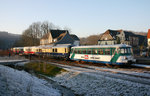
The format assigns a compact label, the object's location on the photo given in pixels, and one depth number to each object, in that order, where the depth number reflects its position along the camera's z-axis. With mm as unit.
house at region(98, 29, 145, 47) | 57922
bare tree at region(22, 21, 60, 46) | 78688
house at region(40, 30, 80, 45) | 58075
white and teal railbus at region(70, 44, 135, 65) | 18200
